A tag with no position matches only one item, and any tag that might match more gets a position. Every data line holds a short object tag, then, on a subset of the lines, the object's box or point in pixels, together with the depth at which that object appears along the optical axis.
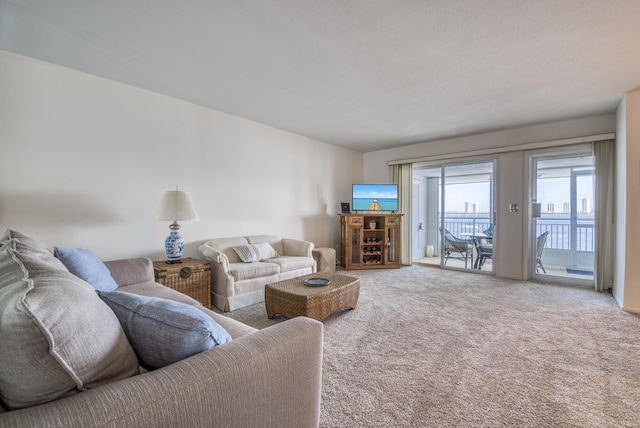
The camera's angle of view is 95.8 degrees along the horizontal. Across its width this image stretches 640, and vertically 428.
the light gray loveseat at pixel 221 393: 0.63
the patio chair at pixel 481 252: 5.09
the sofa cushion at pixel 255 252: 3.70
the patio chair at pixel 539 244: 4.58
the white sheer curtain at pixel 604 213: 3.90
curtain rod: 3.96
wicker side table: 2.91
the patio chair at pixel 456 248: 5.43
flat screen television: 5.69
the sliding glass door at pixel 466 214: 5.14
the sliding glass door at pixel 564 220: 4.28
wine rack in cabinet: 5.41
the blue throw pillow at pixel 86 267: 1.92
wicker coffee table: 2.58
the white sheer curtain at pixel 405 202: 5.92
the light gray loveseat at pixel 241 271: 3.19
